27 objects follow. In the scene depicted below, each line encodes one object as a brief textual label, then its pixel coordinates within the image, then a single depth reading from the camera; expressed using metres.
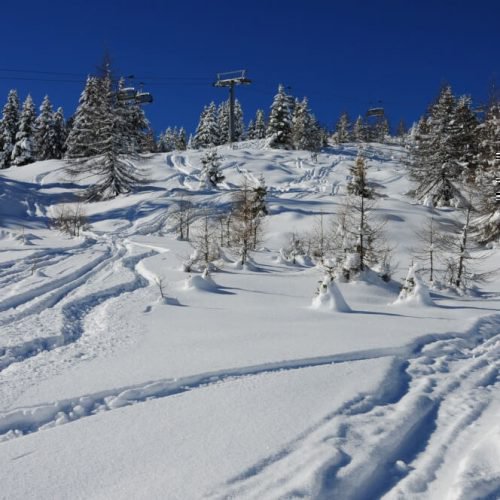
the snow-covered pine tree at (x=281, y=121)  59.30
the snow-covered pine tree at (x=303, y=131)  67.00
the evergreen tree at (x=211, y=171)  39.22
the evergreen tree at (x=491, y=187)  24.36
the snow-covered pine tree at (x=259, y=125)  87.38
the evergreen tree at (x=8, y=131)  52.56
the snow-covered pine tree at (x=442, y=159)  34.06
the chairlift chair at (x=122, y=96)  33.06
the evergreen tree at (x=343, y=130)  87.12
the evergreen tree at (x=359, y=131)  88.12
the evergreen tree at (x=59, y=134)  55.22
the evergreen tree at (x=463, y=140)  34.03
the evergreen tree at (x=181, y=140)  84.64
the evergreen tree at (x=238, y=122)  87.39
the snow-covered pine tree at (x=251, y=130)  89.06
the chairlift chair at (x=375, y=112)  74.88
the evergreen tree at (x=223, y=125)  79.19
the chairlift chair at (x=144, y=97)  52.22
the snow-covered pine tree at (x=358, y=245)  13.73
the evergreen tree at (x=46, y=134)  53.25
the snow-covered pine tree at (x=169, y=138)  92.09
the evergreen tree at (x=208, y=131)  74.38
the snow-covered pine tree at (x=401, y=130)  108.04
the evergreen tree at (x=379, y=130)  92.69
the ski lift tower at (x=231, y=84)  58.81
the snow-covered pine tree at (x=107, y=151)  32.72
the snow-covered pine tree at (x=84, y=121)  33.69
